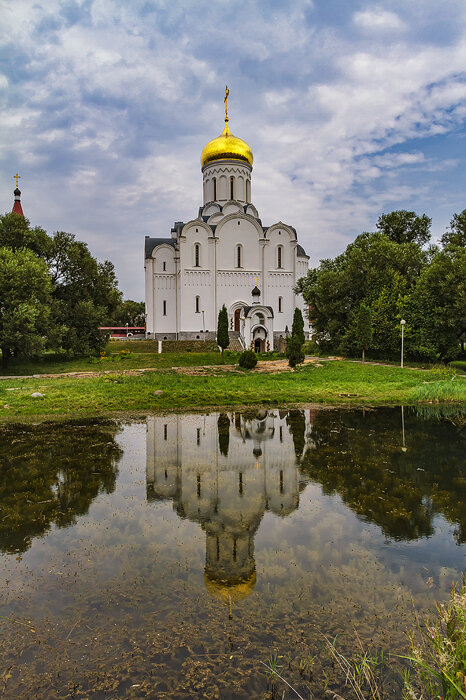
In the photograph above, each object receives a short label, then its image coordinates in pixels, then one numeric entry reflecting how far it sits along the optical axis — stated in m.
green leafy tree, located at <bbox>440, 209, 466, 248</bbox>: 32.94
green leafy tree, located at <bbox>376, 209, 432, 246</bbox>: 38.12
